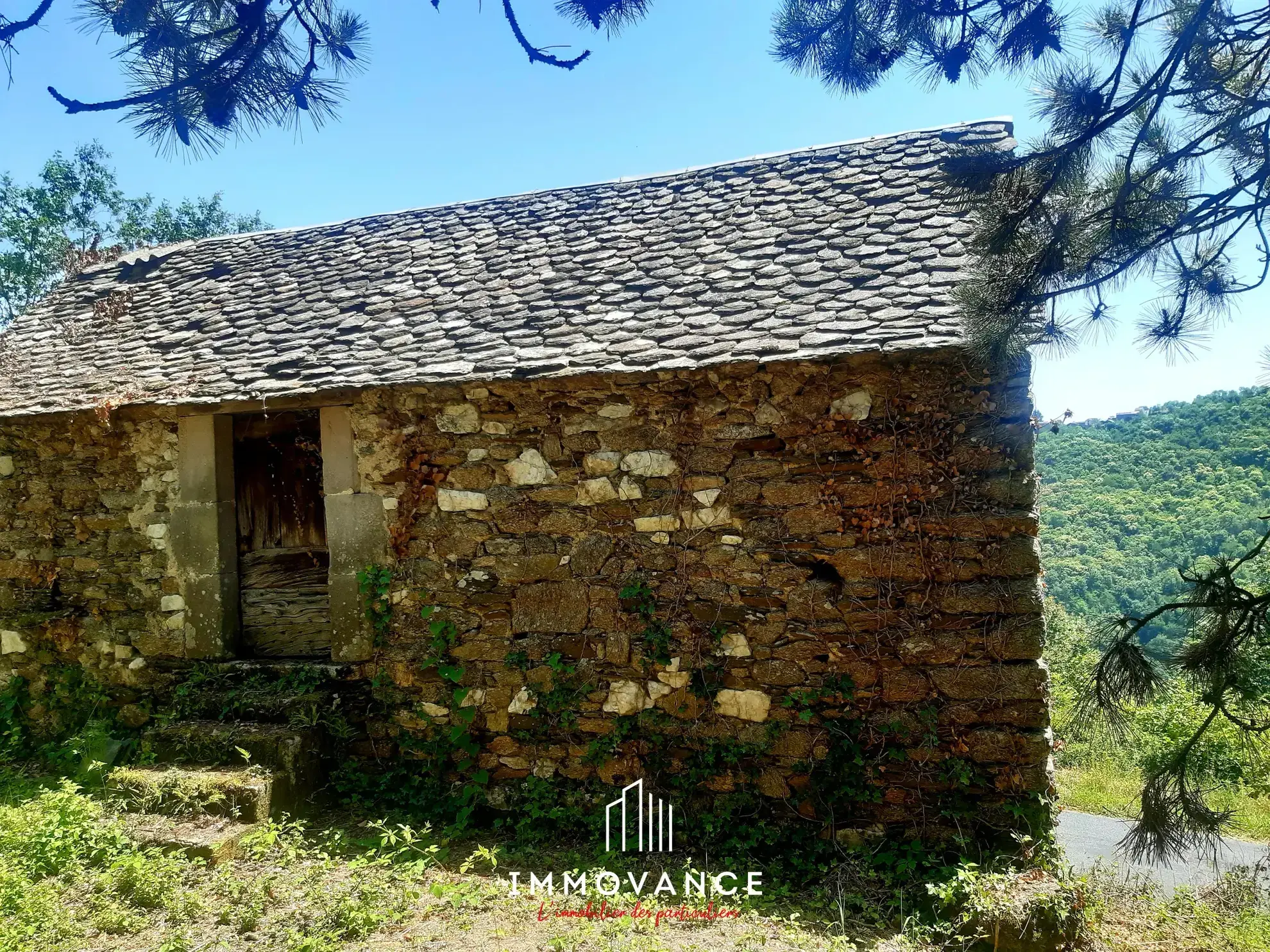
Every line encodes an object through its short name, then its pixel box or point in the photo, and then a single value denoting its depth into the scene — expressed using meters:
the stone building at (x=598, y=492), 4.38
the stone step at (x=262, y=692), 5.31
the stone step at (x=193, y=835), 4.12
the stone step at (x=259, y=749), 4.92
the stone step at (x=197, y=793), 4.49
